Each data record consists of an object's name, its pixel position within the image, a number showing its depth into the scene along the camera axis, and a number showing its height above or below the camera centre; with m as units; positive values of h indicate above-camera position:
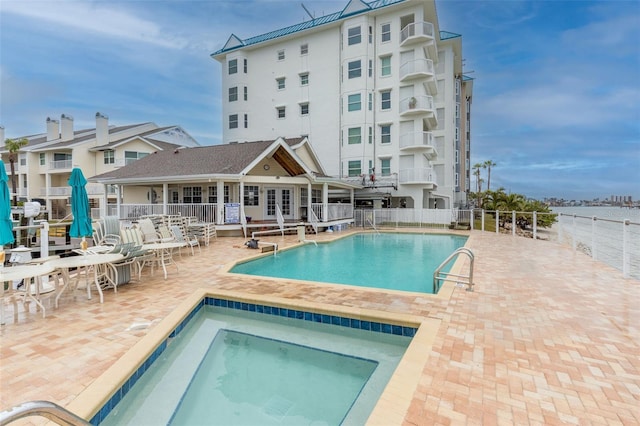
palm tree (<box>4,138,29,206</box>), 31.69 +6.09
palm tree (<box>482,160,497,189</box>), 48.47 +5.82
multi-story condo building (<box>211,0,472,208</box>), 24.81 +9.70
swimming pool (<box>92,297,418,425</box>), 3.33 -2.15
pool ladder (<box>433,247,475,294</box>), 6.42 -1.54
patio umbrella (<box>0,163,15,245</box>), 5.33 -0.11
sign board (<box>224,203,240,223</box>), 16.03 -0.41
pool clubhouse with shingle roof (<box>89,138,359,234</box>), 16.22 +1.25
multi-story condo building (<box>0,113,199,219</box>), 31.09 +5.13
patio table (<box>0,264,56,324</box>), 4.60 -1.03
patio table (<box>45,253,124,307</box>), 5.45 -1.00
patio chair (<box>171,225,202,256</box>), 10.66 -1.16
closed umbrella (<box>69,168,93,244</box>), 6.85 -0.03
